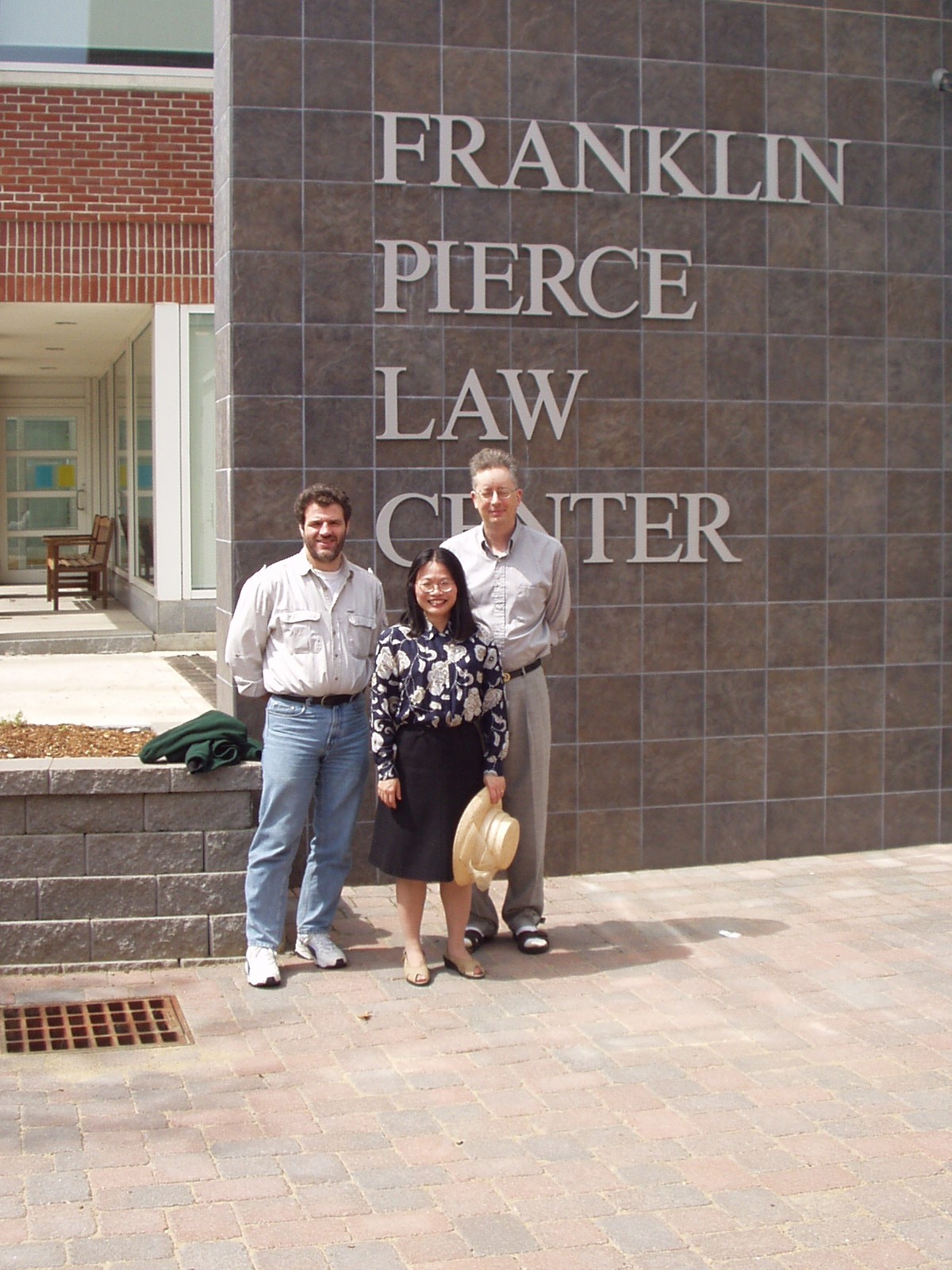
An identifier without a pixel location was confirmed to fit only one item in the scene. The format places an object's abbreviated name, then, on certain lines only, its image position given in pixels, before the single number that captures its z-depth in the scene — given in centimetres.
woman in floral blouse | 565
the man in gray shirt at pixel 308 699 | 579
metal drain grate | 511
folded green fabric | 581
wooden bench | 1620
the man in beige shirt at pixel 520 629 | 606
